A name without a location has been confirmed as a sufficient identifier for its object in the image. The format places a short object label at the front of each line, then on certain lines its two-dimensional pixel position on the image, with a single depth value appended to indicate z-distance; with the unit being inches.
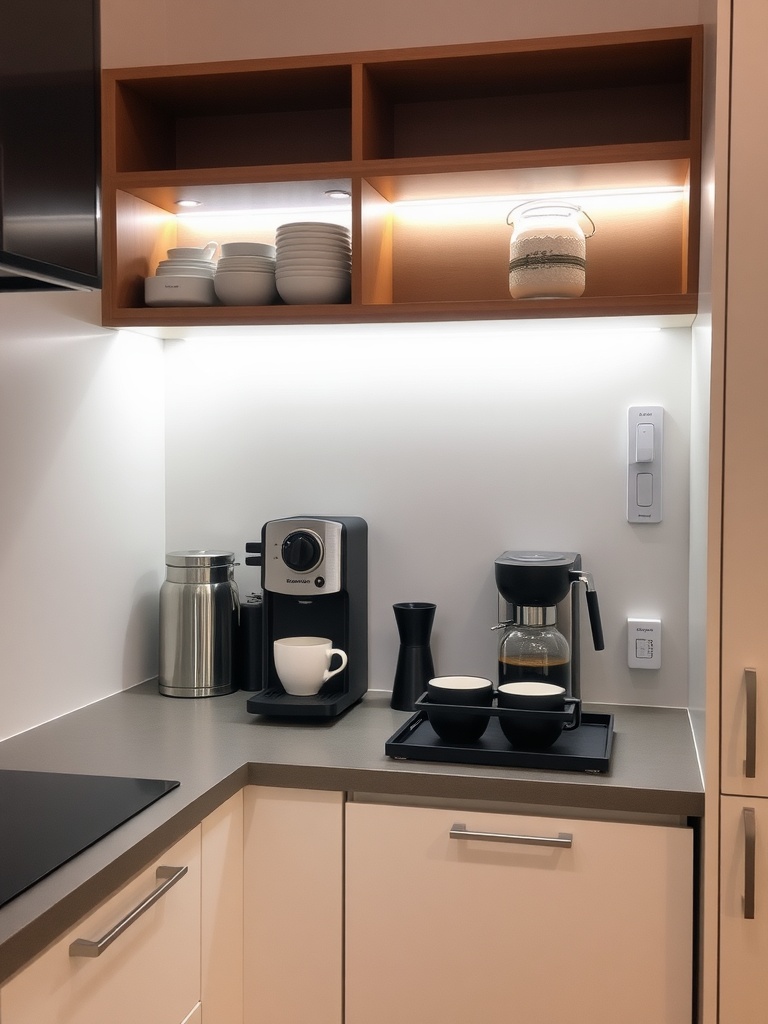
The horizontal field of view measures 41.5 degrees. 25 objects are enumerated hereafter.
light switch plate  81.1
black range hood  46.3
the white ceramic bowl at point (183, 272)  80.0
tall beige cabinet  56.4
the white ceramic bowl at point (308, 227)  77.4
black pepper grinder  80.4
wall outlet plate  81.7
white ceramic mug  76.2
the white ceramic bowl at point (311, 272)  77.0
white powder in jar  72.2
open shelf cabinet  73.2
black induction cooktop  47.1
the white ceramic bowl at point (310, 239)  77.3
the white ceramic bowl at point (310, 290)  77.2
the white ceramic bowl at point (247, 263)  79.0
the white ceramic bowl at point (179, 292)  79.6
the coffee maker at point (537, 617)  73.7
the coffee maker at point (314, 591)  78.1
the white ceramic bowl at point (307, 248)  77.3
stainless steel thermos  82.9
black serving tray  62.9
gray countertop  51.9
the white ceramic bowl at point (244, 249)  79.3
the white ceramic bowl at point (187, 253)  80.8
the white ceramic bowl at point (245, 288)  79.0
